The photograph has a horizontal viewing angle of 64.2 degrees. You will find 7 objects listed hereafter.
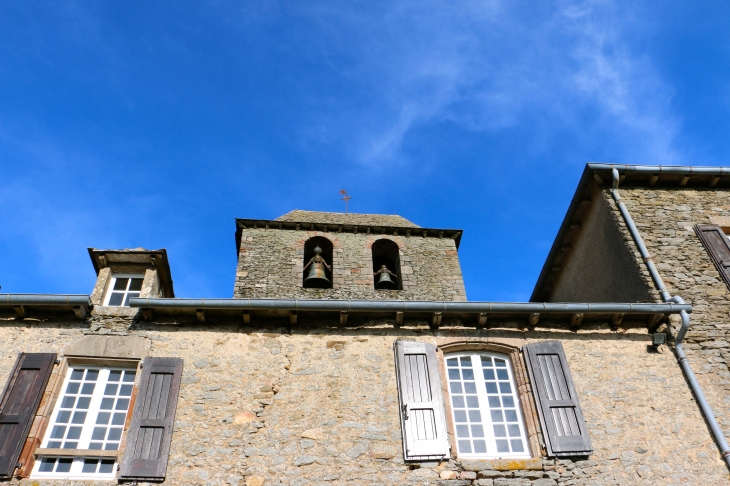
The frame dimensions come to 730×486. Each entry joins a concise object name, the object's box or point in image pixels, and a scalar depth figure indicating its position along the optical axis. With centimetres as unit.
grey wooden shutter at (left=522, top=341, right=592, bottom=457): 655
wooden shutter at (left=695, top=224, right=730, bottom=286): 865
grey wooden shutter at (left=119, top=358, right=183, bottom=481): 607
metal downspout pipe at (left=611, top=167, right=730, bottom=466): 672
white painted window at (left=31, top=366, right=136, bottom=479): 612
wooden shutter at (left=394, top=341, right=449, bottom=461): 641
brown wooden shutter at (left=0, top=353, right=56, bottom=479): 601
